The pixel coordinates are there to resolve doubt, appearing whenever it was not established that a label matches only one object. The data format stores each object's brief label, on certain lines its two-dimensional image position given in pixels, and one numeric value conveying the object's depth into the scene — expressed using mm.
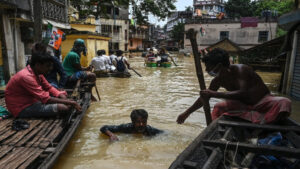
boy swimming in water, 4273
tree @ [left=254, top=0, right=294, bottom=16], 28775
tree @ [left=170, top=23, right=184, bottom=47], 49412
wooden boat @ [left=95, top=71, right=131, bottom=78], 12735
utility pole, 6617
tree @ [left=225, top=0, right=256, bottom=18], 40250
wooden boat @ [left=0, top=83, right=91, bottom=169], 2646
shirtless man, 2922
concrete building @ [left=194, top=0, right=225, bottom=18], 58634
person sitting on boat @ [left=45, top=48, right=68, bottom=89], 5402
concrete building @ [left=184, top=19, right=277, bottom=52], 32969
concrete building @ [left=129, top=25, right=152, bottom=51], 46500
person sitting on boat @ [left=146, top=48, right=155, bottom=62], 18877
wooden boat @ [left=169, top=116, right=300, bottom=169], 2014
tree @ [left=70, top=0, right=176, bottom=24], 16312
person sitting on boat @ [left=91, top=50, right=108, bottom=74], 11891
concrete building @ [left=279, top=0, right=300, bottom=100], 8094
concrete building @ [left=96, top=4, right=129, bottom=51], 37750
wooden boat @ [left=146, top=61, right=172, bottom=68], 18508
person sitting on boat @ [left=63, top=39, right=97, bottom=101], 6309
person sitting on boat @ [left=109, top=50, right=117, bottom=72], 12958
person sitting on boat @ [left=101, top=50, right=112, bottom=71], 12603
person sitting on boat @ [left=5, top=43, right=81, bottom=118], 3736
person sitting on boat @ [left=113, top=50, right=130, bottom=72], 12773
